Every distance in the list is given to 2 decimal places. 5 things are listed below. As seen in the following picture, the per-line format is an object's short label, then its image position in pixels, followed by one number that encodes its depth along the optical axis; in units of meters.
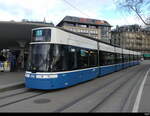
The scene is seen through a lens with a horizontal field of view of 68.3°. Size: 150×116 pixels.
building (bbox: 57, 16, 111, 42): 55.83
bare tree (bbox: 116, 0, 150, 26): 17.30
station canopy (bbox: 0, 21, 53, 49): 9.29
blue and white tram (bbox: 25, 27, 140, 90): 5.43
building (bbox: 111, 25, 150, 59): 66.66
